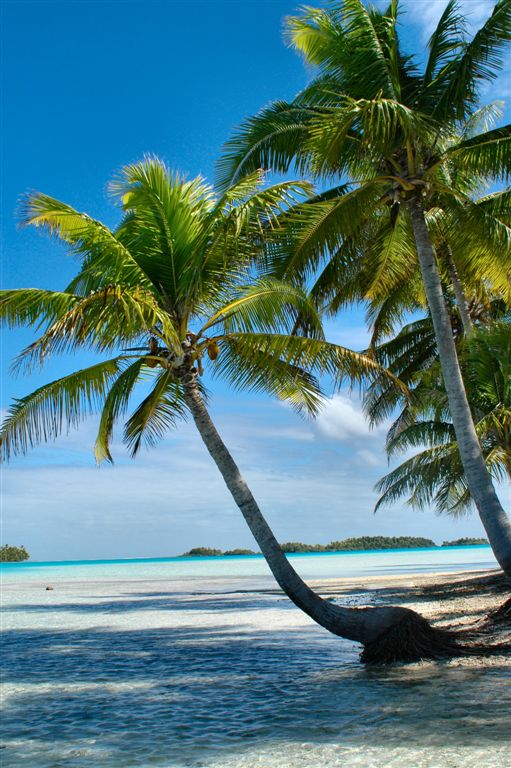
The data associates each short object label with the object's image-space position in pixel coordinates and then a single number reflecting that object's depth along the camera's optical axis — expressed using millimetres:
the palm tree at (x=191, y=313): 8664
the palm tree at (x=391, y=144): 10500
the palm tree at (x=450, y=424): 15117
